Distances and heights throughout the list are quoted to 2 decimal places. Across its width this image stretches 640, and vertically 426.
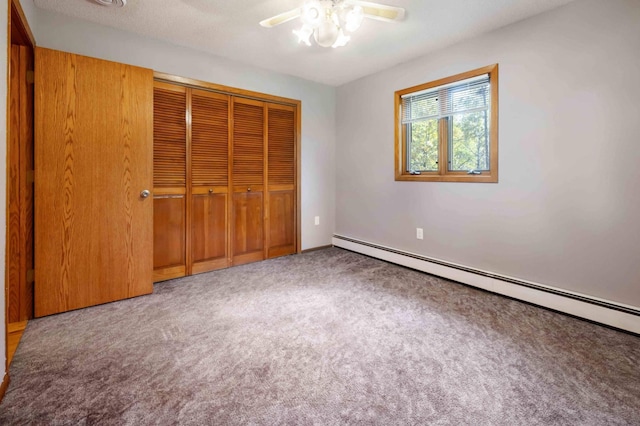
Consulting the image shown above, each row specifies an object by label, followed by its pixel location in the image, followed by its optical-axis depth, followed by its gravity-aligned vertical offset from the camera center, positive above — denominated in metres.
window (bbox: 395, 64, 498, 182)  2.93 +0.87
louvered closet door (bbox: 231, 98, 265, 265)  3.68 +0.39
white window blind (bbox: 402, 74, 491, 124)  2.98 +1.16
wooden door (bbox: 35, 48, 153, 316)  2.32 +0.27
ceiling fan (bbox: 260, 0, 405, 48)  2.02 +1.30
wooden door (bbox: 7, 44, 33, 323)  2.18 +0.20
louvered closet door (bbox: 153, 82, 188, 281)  3.09 +0.33
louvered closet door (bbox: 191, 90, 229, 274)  3.35 +0.38
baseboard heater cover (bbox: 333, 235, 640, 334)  2.17 -0.66
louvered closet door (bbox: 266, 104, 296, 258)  3.99 +0.43
